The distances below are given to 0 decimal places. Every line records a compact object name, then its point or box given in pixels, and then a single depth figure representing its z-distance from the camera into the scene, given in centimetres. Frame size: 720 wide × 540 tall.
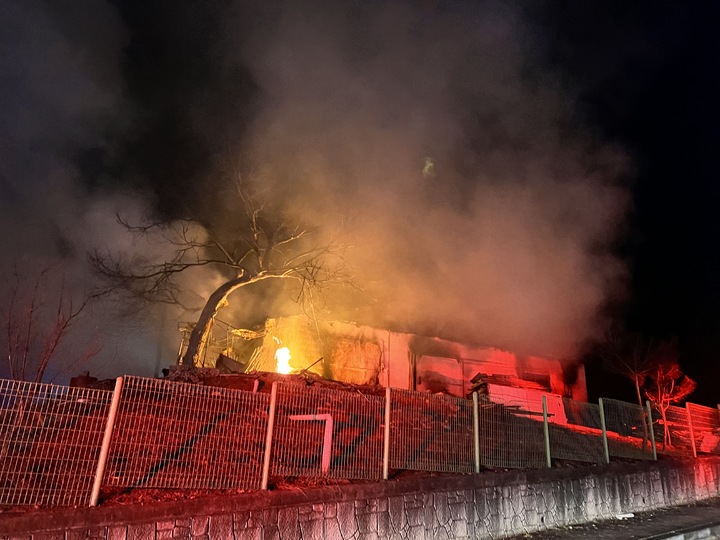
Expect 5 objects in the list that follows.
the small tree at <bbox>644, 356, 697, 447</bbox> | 1495
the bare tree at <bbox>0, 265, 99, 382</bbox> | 931
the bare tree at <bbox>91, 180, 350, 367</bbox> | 1302
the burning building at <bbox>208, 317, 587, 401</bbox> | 1862
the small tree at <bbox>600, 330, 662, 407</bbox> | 1722
